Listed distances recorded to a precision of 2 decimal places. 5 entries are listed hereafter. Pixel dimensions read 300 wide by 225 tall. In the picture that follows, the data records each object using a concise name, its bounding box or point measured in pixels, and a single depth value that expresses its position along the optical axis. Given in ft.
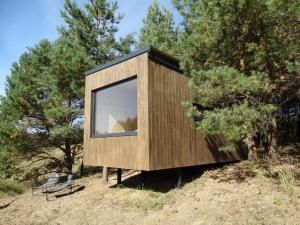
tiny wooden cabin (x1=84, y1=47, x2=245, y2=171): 21.70
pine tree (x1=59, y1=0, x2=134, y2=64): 41.45
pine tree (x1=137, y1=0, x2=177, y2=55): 47.99
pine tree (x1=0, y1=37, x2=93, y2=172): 36.73
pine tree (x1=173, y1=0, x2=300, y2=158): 20.11
